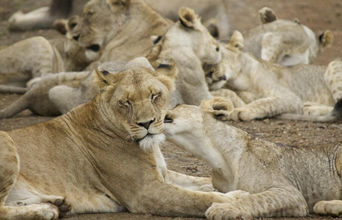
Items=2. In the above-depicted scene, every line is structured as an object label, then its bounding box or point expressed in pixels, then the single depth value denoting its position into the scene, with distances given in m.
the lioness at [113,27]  20.28
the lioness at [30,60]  20.34
